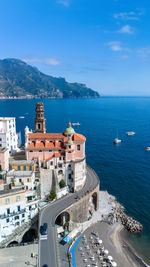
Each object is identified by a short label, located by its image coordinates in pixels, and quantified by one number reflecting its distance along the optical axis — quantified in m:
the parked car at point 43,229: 48.91
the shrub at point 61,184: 65.69
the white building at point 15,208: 51.03
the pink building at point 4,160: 61.03
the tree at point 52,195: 61.53
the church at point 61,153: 66.50
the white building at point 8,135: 70.31
